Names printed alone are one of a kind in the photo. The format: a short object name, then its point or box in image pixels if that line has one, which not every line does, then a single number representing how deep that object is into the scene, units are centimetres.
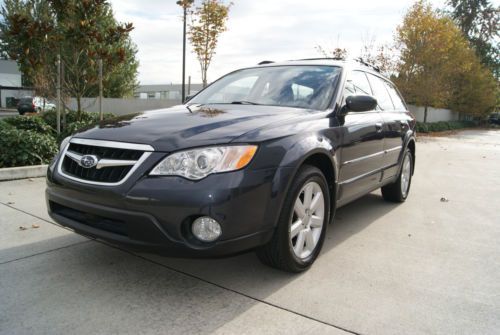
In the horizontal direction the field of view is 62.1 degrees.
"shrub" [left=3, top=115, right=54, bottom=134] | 822
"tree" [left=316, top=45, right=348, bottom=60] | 2253
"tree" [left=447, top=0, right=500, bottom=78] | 4881
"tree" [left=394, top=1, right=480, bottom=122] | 2356
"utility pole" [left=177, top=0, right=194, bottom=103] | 1853
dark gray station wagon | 244
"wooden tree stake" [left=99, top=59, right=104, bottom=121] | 893
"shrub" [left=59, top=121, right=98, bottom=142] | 812
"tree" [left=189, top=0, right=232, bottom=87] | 1884
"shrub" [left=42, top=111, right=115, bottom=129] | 1013
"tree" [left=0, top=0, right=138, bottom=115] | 779
